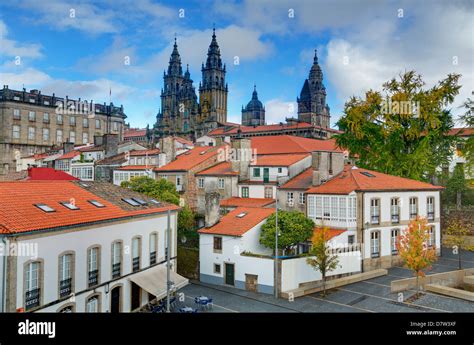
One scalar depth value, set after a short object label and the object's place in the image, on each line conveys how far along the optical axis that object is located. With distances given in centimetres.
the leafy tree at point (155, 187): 2972
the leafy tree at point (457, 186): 3619
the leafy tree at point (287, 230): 2359
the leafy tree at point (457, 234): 2728
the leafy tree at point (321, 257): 2131
